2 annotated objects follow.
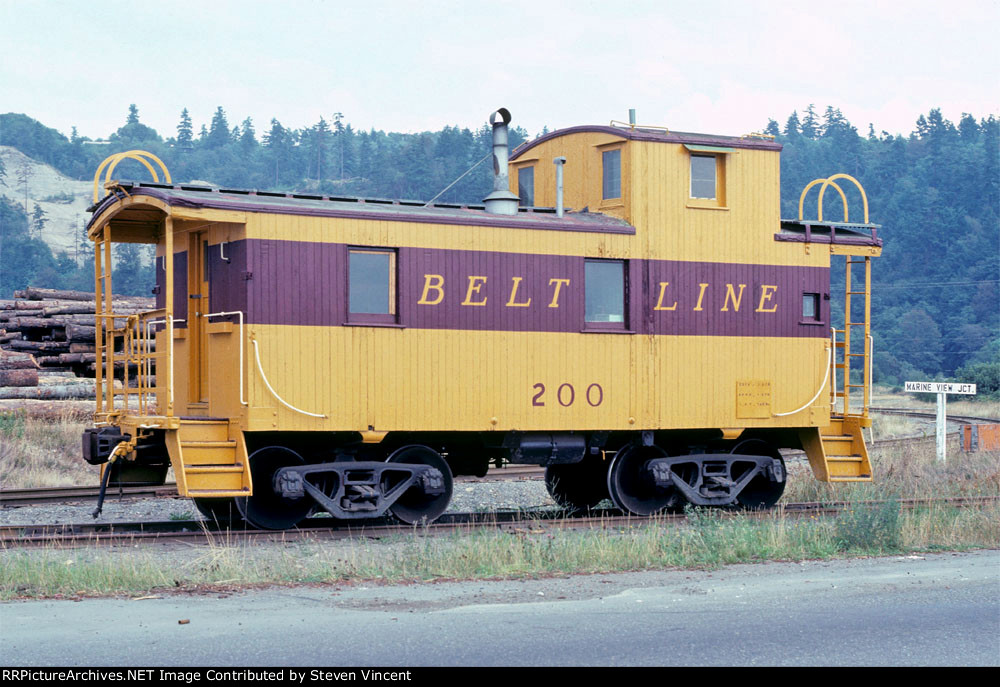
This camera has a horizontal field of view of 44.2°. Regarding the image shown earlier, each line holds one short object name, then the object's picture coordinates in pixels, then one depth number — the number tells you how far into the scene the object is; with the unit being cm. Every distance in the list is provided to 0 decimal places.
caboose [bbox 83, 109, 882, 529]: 1372
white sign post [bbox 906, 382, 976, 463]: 2190
